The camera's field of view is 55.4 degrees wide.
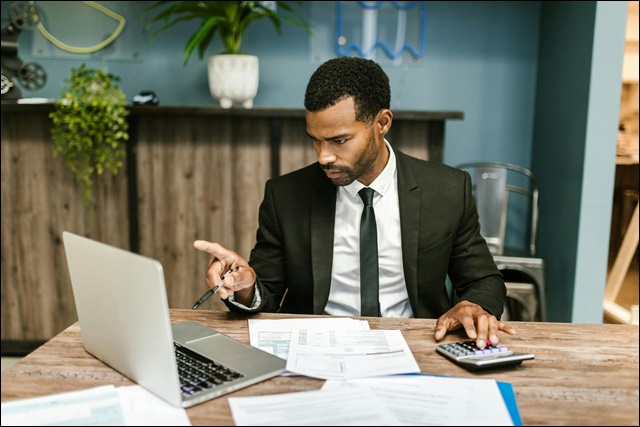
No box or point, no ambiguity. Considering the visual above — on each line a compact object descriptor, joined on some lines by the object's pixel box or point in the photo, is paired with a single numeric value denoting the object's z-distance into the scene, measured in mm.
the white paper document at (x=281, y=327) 1213
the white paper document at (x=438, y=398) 912
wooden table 953
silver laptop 910
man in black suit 1603
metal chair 2799
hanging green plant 2822
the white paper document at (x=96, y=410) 898
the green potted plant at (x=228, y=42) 2926
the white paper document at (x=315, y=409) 896
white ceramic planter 2963
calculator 1098
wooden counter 2961
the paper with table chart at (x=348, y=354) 1076
